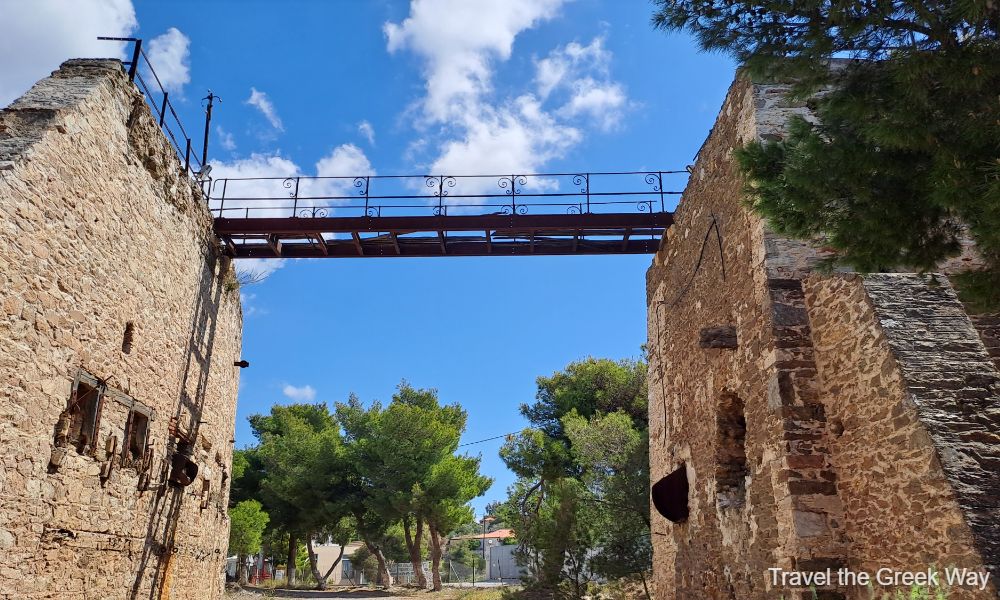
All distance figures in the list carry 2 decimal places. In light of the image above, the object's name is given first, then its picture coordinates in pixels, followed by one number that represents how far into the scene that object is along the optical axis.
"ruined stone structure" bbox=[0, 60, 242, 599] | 6.25
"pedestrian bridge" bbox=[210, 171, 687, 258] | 11.59
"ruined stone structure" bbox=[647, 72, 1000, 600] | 5.32
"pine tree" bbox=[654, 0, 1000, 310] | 4.21
